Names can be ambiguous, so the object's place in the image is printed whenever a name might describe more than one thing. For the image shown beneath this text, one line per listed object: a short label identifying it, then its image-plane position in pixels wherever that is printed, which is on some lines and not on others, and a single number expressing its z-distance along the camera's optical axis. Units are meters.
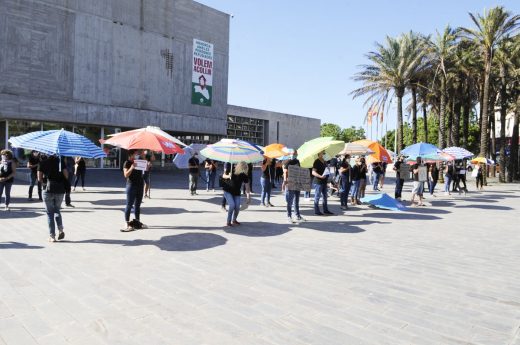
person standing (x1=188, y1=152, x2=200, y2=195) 16.19
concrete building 25.72
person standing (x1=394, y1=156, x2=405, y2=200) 16.22
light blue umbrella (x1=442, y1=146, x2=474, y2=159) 18.30
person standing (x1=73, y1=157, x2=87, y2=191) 15.90
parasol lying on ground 13.29
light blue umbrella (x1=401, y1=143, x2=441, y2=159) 15.27
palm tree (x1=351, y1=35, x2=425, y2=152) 30.83
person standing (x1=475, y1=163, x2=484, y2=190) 24.36
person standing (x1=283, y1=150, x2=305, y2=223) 9.98
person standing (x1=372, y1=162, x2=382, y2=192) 19.98
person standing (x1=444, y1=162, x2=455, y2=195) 19.48
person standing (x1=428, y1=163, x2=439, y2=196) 18.80
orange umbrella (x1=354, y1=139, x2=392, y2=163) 14.49
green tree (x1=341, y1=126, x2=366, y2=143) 97.19
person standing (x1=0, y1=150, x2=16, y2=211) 10.59
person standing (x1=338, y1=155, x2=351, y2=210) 13.09
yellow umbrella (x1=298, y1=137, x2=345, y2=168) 10.62
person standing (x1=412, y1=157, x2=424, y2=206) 14.81
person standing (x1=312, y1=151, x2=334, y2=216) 10.92
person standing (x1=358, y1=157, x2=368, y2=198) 14.52
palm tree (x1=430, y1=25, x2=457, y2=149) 29.72
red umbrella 8.65
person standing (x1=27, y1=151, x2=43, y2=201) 12.53
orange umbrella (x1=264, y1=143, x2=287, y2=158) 13.42
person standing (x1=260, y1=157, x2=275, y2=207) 13.05
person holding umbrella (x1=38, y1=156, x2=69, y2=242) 7.04
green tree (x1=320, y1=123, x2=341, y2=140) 96.50
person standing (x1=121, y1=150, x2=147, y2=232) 8.24
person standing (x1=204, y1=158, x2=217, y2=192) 17.22
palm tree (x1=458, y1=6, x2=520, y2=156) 27.84
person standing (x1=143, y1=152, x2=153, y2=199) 14.93
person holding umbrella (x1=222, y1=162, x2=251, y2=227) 9.14
